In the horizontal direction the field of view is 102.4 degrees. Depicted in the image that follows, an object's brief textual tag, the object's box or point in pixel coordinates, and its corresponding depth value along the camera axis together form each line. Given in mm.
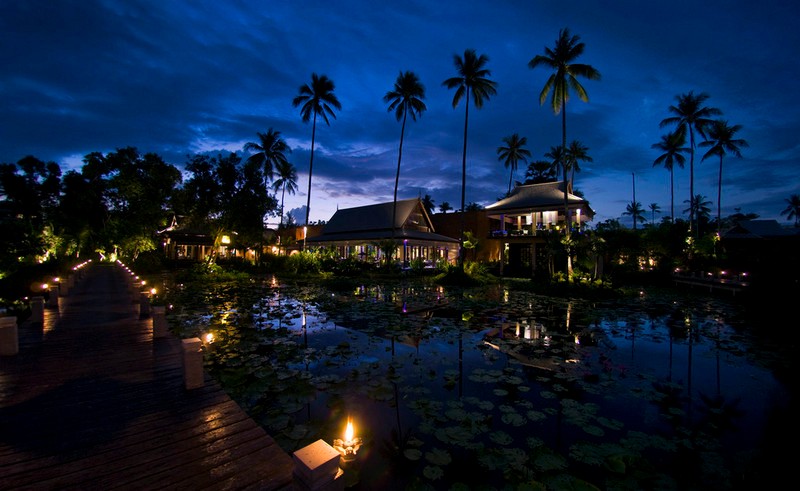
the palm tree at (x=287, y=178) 47553
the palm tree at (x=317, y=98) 29891
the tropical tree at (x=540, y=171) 48906
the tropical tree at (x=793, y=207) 74625
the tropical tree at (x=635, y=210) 81312
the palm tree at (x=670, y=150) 39750
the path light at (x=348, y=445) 3426
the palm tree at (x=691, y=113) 33188
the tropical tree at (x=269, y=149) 38344
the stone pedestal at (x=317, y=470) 2211
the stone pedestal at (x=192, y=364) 4363
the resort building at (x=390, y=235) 30609
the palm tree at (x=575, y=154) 44062
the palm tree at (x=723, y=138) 36375
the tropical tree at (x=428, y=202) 61072
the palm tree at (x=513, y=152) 43844
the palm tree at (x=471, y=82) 23844
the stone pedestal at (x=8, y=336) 5590
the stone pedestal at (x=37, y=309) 7906
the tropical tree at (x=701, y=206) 74225
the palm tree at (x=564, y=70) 20188
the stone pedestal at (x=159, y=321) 6750
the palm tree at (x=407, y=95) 27359
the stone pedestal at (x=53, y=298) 9701
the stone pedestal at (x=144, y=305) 8891
